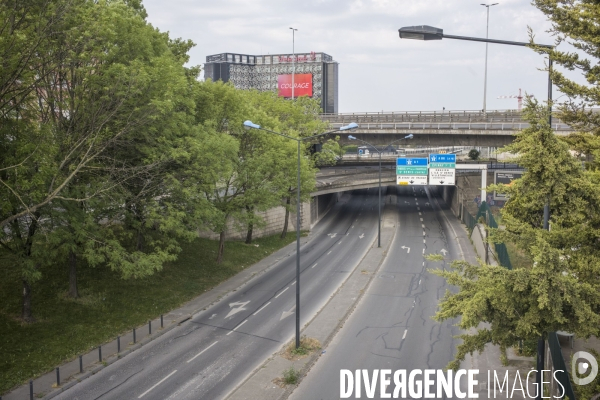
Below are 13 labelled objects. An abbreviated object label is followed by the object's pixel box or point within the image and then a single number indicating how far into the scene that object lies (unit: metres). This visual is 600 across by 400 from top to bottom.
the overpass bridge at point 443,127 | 52.66
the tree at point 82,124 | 19.67
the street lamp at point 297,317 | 22.39
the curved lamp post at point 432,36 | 13.52
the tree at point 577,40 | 16.48
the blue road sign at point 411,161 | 51.34
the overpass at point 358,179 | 55.40
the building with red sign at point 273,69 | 143.38
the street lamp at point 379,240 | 45.44
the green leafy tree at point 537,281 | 11.37
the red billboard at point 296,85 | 116.88
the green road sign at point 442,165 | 50.00
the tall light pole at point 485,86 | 64.18
